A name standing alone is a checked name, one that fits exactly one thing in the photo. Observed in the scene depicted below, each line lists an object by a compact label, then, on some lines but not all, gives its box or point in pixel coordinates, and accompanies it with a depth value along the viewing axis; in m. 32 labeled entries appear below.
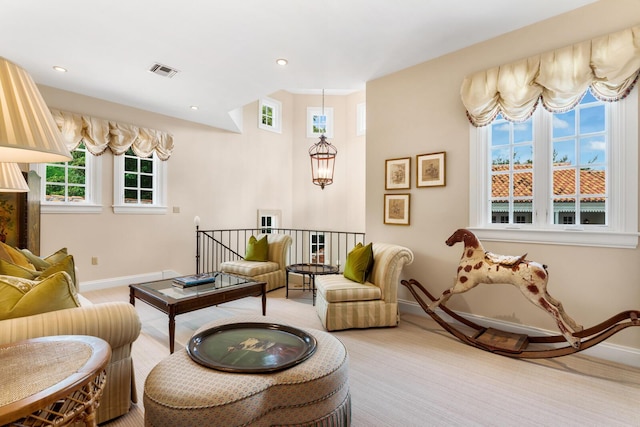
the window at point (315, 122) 7.69
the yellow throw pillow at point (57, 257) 2.63
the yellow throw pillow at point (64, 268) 1.98
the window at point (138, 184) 5.05
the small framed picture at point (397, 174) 3.84
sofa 1.51
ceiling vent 3.77
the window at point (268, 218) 7.15
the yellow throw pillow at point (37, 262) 2.56
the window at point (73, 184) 4.45
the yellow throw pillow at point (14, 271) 1.93
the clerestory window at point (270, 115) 7.11
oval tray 1.58
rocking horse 2.38
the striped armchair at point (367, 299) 3.22
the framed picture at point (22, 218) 4.01
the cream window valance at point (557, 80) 2.49
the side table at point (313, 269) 4.30
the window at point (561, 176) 2.58
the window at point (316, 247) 7.69
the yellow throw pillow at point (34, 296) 1.54
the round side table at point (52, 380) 0.92
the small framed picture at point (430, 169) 3.54
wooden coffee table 2.74
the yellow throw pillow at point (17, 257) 2.41
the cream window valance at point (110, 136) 4.37
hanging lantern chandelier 5.05
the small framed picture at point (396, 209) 3.85
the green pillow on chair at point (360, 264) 3.48
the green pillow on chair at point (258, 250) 5.13
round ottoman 1.34
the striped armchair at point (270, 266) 4.71
